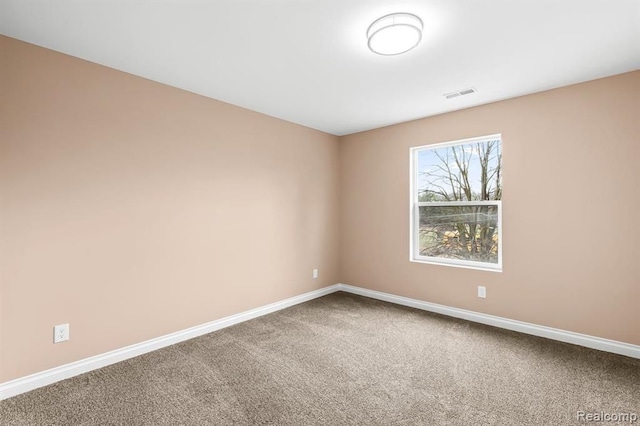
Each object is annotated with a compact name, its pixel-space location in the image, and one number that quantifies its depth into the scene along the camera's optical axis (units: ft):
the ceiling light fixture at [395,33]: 6.18
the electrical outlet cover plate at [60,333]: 7.39
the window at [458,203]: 11.38
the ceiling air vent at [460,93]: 9.86
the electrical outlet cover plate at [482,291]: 11.16
